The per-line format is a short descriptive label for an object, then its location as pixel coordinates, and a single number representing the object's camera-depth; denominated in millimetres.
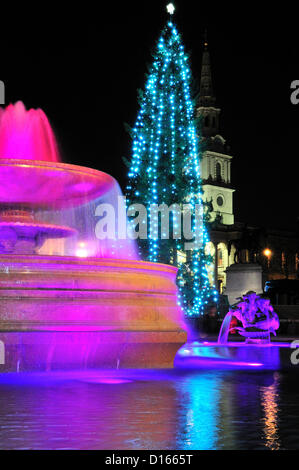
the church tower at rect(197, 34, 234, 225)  113188
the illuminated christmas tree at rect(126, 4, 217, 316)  27859
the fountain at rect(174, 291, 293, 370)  11531
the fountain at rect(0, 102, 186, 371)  8805
